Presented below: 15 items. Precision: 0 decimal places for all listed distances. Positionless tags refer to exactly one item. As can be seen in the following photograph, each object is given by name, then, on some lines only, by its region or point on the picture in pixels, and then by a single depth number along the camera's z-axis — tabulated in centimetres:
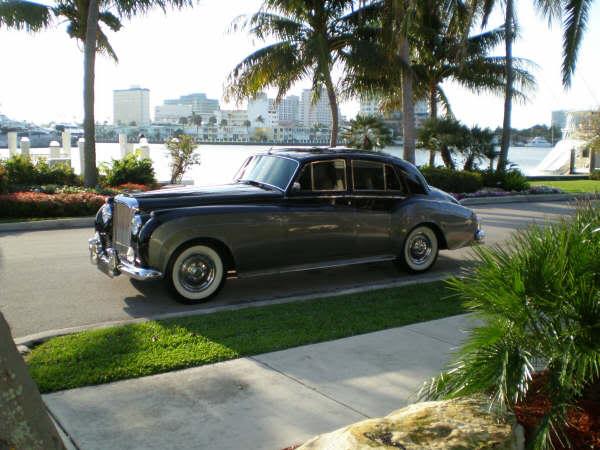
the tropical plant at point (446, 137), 2505
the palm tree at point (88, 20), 1772
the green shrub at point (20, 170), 1727
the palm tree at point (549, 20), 1456
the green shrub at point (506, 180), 2347
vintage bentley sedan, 721
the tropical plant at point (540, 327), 318
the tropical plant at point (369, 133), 2591
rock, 296
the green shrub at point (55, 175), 1783
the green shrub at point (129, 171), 1888
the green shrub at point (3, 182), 1504
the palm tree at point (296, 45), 2058
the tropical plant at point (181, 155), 2070
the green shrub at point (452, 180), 2202
